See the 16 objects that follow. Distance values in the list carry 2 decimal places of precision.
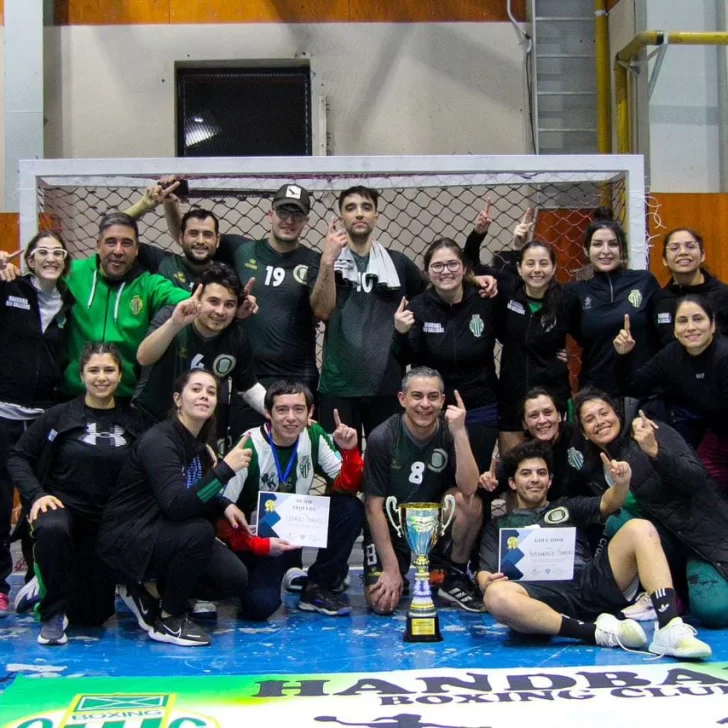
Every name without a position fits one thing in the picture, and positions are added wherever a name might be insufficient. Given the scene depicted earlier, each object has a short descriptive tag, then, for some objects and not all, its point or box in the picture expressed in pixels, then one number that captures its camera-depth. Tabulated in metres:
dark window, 7.89
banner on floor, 2.70
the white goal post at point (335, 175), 4.72
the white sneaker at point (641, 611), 3.80
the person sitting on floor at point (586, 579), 3.47
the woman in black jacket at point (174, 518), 3.67
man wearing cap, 4.43
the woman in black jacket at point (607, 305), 4.38
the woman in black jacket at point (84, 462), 3.82
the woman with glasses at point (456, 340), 4.28
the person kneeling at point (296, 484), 4.02
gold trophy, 3.64
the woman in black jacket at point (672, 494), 3.76
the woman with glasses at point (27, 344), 4.07
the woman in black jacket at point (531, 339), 4.30
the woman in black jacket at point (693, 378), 4.04
